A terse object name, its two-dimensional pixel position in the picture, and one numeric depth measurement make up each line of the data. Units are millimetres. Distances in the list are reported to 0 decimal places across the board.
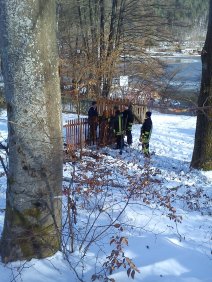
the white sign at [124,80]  17217
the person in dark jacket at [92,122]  9994
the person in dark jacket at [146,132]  9003
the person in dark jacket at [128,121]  9832
